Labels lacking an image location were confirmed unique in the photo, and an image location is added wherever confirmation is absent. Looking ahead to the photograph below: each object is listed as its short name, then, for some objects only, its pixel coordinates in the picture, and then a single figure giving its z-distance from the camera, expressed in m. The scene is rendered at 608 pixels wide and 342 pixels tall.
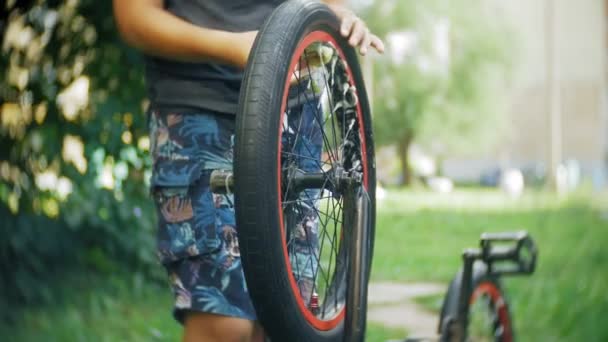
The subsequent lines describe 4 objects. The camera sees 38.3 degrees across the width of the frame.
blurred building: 28.56
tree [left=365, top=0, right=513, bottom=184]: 22.33
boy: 1.52
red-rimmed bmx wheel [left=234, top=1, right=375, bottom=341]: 1.22
